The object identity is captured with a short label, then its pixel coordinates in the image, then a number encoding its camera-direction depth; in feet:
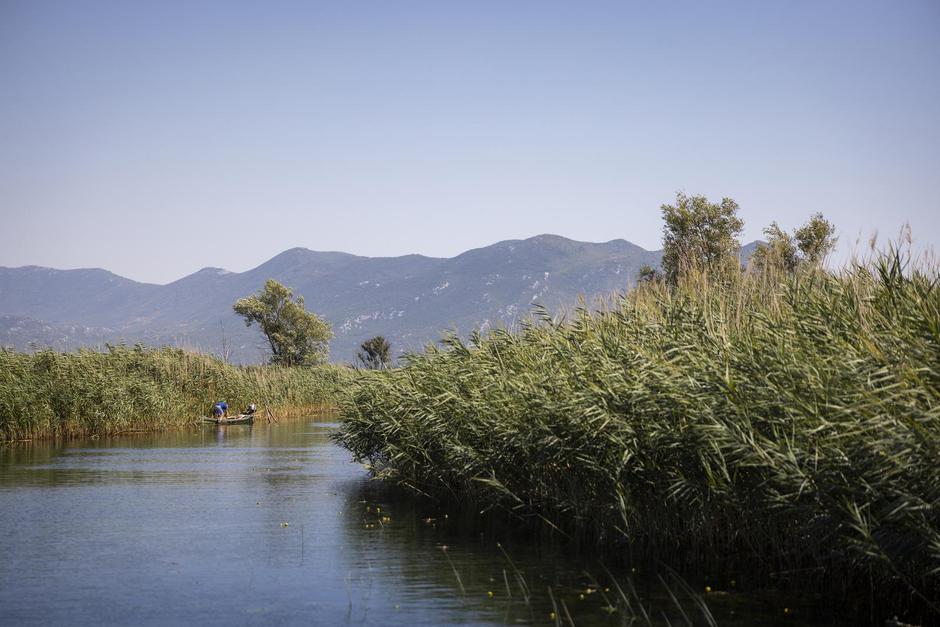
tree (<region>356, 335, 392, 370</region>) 342.85
